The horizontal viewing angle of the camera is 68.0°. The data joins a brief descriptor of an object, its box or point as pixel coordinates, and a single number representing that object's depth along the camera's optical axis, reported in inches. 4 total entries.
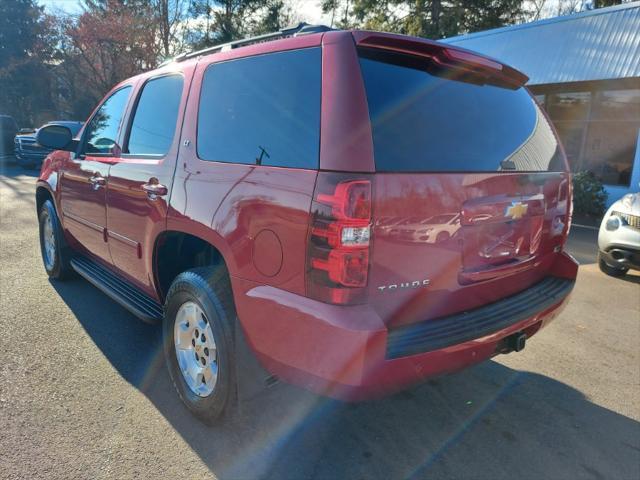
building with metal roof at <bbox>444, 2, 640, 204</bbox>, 412.5
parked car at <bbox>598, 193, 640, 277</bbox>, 212.5
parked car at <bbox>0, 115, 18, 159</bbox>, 727.1
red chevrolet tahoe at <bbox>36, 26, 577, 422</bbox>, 78.4
